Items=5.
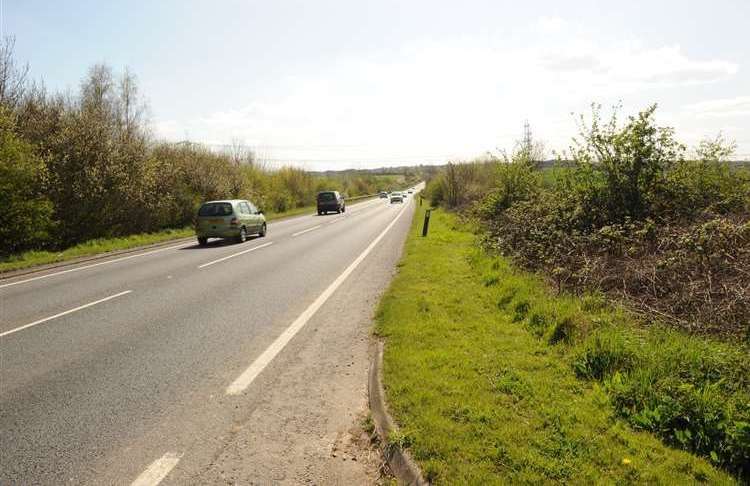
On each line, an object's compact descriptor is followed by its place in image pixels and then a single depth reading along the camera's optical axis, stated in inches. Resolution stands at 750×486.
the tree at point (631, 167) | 362.3
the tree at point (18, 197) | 566.5
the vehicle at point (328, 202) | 1547.7
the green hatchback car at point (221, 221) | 697.0
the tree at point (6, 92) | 716.7
